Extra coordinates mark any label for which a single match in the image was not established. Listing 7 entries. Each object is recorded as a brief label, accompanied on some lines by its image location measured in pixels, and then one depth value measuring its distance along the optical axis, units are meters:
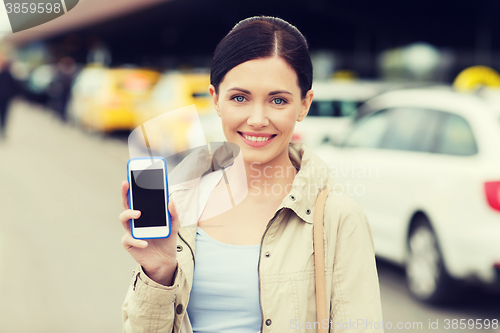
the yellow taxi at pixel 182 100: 9.56
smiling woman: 1.80
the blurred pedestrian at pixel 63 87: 21.91
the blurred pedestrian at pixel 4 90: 16.70
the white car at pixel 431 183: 4.61
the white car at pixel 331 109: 8.63
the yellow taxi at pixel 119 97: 16.53
